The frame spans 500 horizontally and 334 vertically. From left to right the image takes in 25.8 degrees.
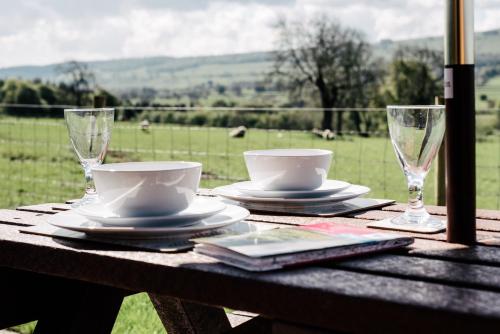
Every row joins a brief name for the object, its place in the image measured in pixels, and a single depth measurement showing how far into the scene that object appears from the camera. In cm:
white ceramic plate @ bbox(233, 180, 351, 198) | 176
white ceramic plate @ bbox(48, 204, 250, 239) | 148
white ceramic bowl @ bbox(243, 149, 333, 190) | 174
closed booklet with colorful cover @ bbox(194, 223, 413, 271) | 133
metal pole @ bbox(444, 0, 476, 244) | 142
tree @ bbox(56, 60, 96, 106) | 2820
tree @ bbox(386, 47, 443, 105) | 3093
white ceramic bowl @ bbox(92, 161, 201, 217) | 149
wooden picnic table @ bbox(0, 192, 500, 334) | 121
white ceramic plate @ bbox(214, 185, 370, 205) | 175
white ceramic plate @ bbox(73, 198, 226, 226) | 150
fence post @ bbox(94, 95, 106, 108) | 473
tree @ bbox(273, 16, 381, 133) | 3350
